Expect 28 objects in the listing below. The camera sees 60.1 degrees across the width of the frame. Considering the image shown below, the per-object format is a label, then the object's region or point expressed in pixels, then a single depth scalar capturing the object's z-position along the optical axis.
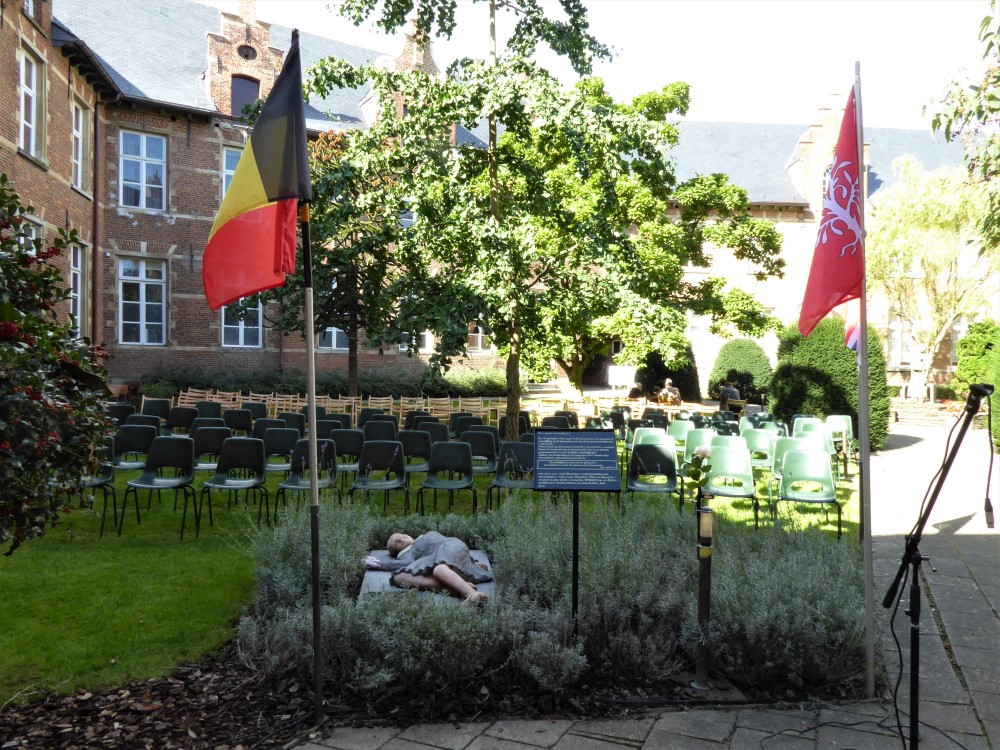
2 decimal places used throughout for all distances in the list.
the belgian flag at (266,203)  4.48
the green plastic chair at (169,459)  8.52
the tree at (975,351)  25.77
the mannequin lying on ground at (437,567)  5.68
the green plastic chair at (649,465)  9.25
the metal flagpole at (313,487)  4.27
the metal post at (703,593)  4.73
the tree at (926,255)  26.58
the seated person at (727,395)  22.53
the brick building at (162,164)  21.44
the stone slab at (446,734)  4.07
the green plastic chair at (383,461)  9.07
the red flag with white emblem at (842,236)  4.89
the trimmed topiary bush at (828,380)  16.38
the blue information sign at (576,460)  5.23
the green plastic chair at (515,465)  9.32
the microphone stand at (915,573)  3.70
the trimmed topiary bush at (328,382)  22.91
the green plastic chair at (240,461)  8.57
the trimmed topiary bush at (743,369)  29.09
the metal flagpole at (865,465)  4.55
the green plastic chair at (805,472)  8.55
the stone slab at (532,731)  4.10
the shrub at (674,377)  28.69
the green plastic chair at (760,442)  11.35
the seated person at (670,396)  22.81
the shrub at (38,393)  3.52
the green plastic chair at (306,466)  8.60
